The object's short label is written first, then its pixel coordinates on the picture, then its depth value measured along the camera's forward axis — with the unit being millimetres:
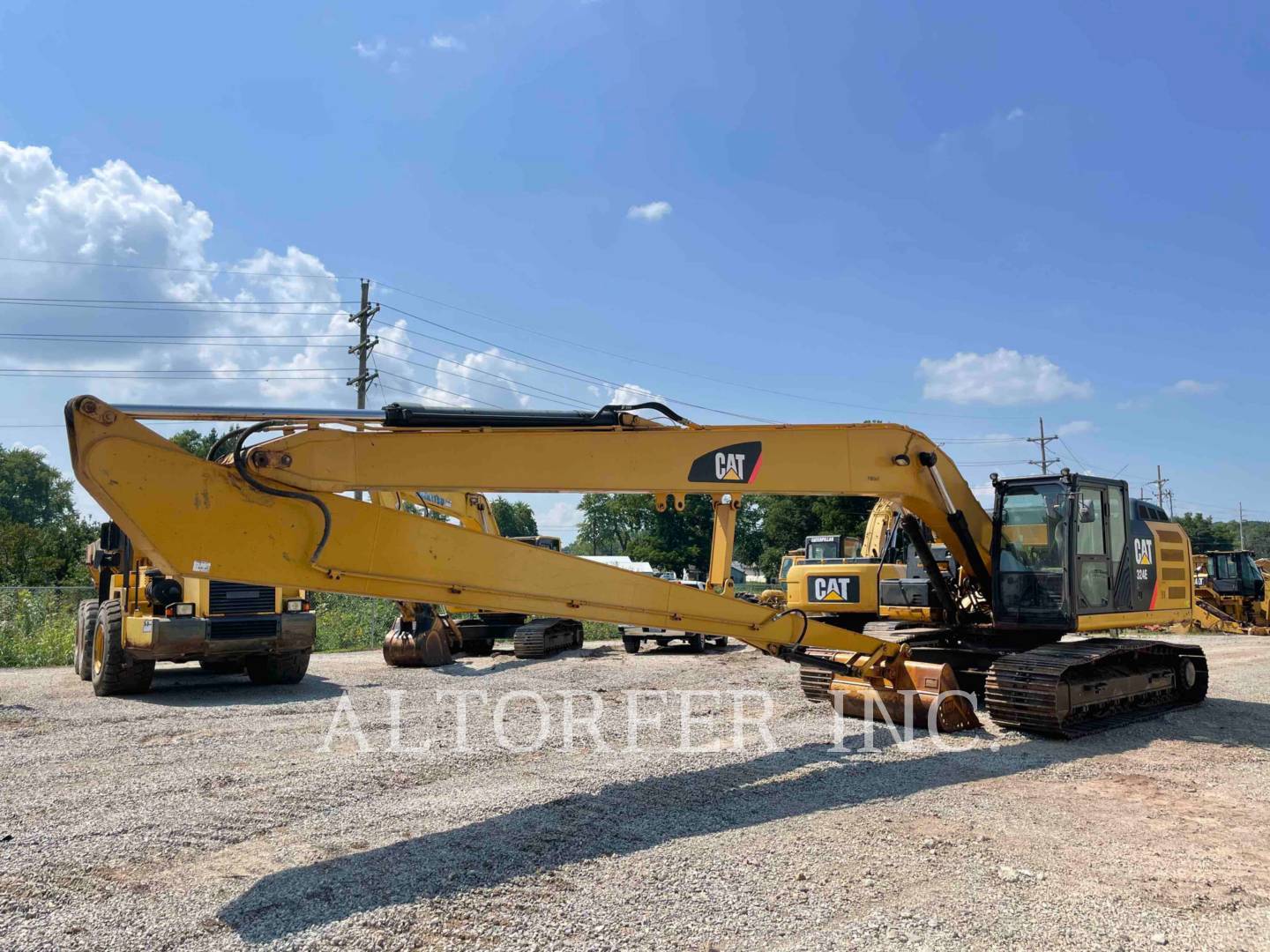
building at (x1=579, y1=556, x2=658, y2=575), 36706
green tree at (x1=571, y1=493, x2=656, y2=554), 107750
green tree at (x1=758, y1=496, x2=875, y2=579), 58031
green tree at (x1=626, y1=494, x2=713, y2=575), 81438
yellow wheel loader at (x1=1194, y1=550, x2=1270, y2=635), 27594
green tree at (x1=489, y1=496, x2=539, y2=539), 108562
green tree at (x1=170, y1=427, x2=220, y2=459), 61212
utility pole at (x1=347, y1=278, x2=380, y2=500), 29734
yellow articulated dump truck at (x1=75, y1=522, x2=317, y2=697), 11539
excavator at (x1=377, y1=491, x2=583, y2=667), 15336
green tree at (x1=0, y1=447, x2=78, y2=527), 78688
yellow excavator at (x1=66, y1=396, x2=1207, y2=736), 5535
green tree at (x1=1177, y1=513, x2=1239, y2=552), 86450
